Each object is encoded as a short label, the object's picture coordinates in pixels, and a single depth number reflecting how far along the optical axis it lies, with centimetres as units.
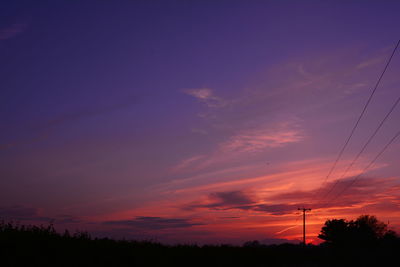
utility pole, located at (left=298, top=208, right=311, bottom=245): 8178
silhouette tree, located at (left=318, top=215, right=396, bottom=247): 9506
